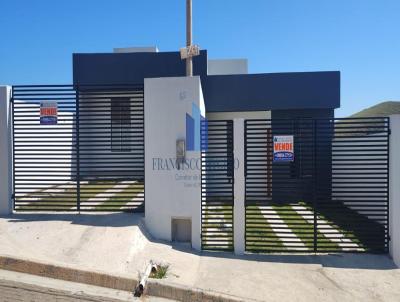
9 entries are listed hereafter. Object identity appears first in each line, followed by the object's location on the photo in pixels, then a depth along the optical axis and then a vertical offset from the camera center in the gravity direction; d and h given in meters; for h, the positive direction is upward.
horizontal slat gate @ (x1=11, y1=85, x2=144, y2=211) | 7.98 +0.97
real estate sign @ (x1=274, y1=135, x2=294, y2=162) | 7.19 +0.02
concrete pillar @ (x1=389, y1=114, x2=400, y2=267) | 6.82 -0.78
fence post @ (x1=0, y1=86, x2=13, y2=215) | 7.96 -0.08
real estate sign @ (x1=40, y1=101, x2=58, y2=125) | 8.05 +0.79
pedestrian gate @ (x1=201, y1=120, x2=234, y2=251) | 7.37 -1.58
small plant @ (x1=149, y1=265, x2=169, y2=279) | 5.53 -2.00
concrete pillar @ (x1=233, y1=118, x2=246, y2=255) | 7.12 -0.85
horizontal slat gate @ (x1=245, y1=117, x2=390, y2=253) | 7.16 -1.94
